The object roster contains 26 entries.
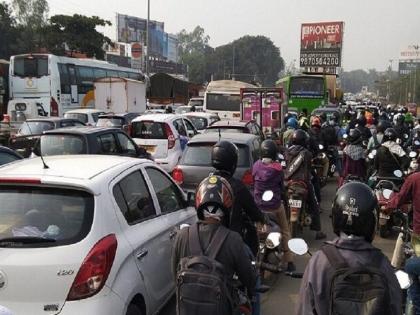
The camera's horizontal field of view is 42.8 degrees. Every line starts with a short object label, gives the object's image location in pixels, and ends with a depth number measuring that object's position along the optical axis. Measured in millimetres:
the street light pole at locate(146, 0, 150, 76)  36531
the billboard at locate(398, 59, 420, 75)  107625
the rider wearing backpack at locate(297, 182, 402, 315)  2291
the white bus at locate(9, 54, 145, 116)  24188
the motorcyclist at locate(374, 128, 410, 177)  8086
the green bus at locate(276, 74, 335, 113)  28781
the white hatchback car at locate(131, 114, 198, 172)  12883
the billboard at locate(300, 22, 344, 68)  52200
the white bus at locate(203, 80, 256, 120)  23597
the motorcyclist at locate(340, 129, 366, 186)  8836
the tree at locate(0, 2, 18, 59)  51969
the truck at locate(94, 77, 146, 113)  26139
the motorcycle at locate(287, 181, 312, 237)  7281
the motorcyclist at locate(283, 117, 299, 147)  11120
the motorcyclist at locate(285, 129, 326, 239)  7305
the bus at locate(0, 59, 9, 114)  25266
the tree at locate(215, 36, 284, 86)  115438
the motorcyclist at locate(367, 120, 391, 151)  10273
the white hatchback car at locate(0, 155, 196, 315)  3336
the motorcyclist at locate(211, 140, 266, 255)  4578
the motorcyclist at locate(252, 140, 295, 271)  6172
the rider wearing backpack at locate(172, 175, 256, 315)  2805
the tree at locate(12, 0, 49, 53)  57312
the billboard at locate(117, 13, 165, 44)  93062
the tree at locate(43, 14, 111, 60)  46156
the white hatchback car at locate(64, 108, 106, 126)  18672
